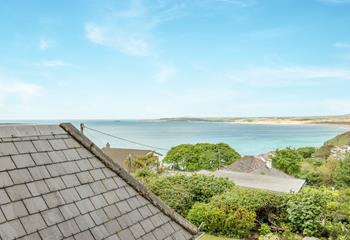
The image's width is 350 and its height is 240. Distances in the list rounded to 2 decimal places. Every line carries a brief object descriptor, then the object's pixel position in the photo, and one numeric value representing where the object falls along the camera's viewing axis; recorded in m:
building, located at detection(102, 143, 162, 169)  44.50
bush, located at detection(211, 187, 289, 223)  17.91
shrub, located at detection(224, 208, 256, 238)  17.14
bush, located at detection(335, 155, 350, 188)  34.50
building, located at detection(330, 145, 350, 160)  54.39
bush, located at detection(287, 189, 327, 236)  16.91
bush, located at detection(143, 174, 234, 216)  19.55
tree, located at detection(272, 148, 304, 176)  46.31
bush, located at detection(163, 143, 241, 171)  52.34
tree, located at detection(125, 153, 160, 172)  38.31
